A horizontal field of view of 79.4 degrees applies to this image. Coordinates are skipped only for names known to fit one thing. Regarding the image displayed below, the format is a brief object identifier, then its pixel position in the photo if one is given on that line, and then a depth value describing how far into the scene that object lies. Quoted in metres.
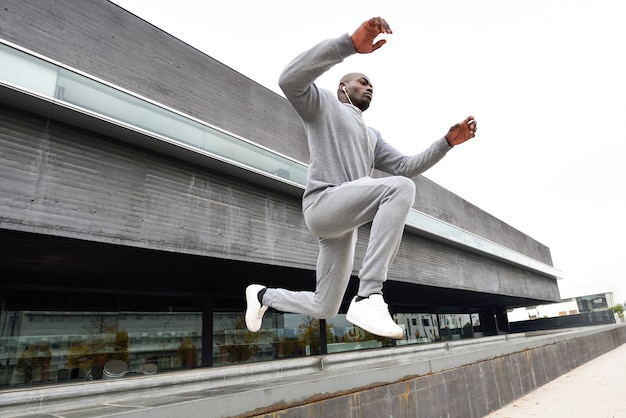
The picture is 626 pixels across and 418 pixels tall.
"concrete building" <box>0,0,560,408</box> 6.29
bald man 1.78
